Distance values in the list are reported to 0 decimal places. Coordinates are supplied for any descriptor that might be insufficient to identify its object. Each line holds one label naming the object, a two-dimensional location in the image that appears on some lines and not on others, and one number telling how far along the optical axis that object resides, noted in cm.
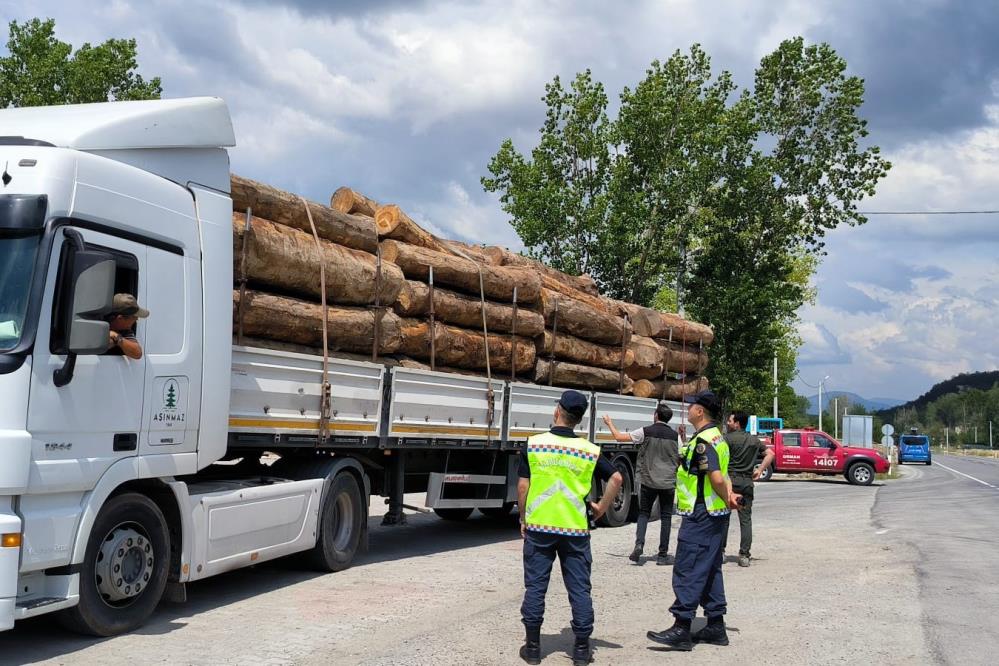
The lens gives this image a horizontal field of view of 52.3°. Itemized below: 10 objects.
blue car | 6016
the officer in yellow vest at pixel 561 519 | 615
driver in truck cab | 645
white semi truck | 585
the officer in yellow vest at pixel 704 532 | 679
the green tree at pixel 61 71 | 2641
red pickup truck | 2914
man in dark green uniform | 1082
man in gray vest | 1155
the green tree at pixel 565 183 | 3259
